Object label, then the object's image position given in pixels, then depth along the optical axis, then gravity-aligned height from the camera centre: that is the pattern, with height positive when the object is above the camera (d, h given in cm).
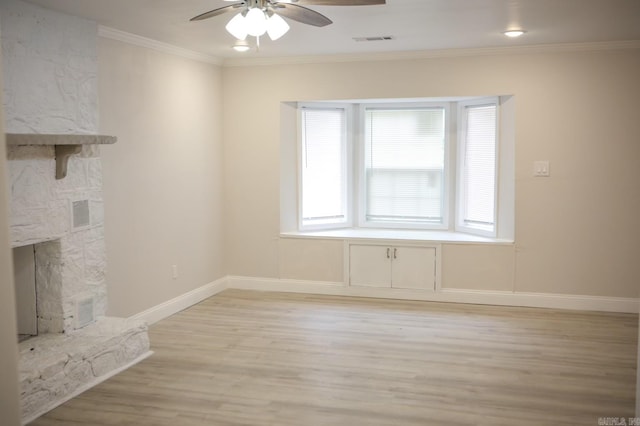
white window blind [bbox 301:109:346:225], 648 +9
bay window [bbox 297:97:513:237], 637 +9
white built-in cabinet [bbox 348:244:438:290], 595 -93
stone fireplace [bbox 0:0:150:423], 365 -23
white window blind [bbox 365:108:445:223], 650 +11
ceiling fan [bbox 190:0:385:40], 294 +83
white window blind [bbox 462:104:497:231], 598 +6
